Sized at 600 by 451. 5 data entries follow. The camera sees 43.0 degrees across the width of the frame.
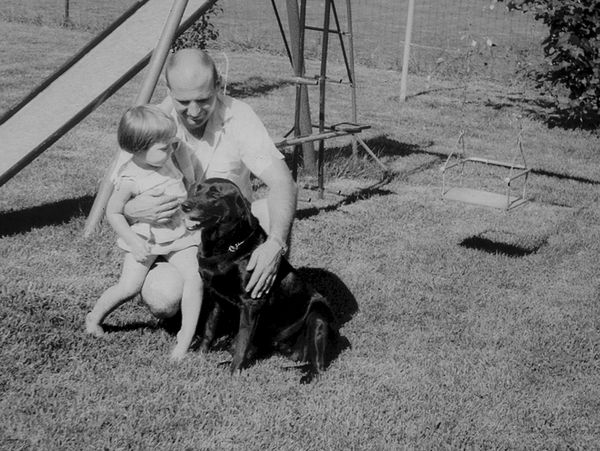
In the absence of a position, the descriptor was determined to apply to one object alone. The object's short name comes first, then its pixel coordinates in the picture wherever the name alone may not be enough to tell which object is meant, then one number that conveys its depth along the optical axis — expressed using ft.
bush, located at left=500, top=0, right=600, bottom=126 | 35.55
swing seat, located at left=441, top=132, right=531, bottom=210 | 17.15
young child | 11.64
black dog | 10.96
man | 11.30
